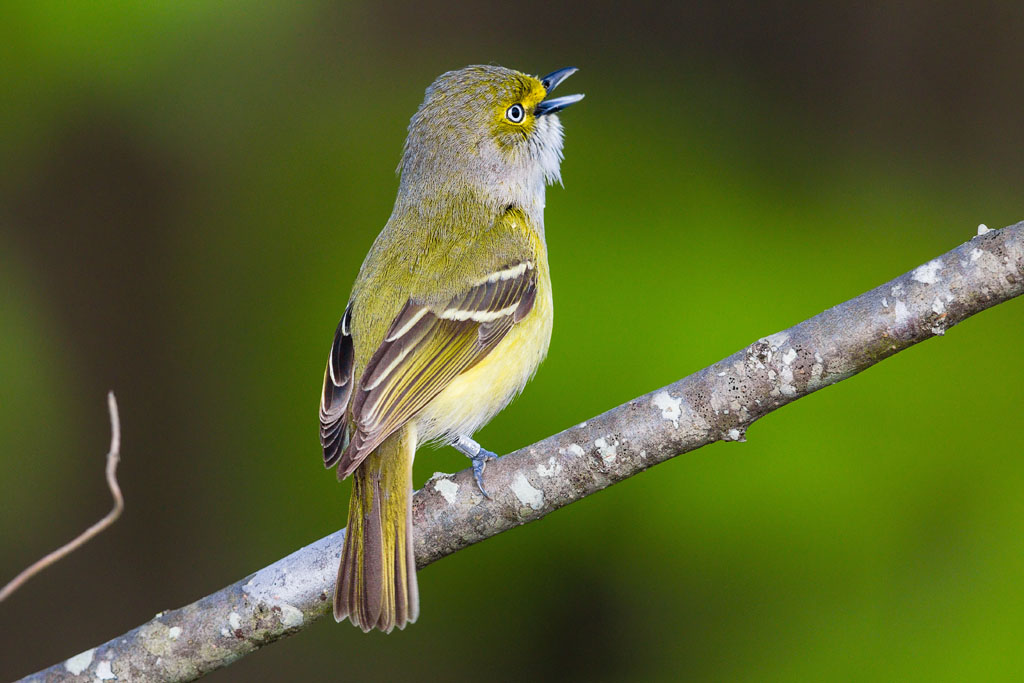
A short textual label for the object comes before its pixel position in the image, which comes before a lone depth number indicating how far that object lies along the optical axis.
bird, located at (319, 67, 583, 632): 5.65
